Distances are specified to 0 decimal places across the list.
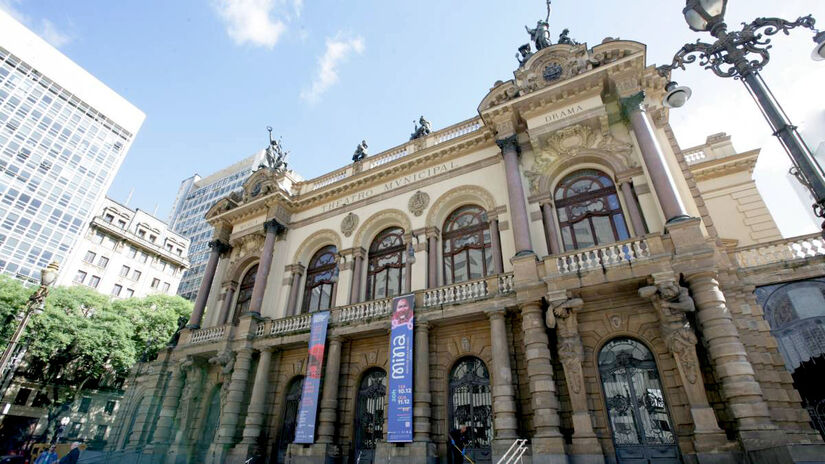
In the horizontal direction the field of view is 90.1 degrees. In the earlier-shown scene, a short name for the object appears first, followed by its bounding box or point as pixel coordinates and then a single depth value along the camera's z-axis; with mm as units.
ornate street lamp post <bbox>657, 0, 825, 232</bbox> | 5676
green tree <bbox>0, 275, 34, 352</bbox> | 28047
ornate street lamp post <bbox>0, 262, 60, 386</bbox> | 11578
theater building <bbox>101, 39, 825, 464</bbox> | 10719
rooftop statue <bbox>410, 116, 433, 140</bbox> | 21397
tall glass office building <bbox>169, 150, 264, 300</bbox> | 73688
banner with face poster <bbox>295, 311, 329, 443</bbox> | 14719
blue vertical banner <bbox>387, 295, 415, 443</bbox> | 12930
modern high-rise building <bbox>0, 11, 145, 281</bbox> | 44812
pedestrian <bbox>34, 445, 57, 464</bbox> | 14227
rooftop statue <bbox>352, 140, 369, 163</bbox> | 22984
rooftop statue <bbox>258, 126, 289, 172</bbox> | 24156
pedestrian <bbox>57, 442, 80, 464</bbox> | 12906
